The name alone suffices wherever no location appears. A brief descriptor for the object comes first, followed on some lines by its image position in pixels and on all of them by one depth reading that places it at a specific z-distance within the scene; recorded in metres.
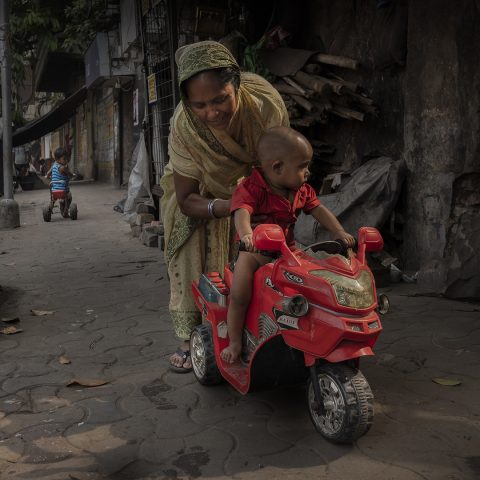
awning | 19.58
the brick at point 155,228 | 7.81
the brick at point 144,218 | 8.47
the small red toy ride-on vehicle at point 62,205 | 10.98
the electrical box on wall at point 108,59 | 14.91
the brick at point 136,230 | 8.52
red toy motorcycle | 2.13
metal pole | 9.53
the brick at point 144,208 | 8.67
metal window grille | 7.71
